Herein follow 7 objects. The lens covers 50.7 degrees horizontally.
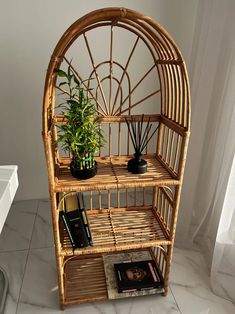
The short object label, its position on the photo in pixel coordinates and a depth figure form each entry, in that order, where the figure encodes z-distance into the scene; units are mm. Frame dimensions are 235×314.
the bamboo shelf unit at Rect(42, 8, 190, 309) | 947
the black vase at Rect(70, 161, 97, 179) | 1033
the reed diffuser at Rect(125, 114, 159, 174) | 1108
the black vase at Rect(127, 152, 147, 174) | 1109
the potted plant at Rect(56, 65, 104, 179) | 980
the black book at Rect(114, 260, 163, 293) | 1259
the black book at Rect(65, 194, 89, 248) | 1122
